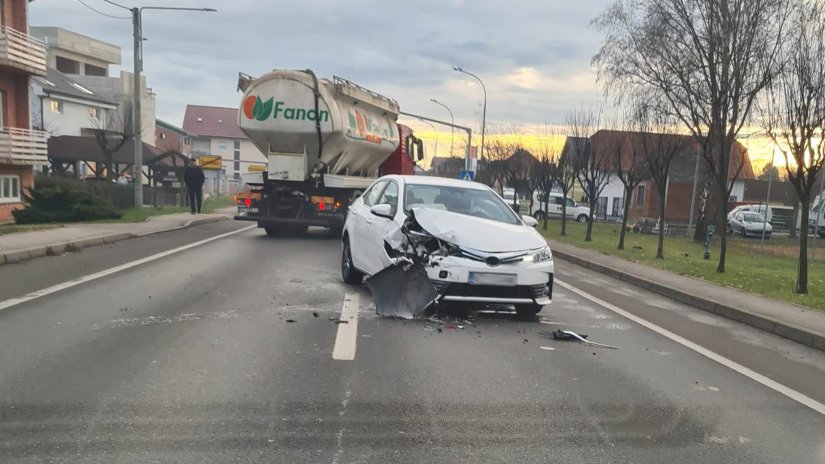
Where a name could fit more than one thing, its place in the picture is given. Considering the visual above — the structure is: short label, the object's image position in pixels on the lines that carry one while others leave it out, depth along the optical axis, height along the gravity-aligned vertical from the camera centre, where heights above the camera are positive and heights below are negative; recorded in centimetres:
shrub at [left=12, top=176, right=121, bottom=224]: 1719 -83
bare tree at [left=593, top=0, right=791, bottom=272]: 1920 +522
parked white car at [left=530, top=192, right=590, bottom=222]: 4041 -90
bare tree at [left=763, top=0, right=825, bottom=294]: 1020 +138
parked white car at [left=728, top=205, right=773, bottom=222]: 3602 -40
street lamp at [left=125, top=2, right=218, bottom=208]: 2192 +370
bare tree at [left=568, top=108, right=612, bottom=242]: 2141 +138
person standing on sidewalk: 2255 +1
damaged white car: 689 -62
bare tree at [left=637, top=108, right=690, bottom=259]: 1678 +129
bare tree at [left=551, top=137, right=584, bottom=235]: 2579 +136
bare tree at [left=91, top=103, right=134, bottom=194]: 2539 +244
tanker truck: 1488 +101
